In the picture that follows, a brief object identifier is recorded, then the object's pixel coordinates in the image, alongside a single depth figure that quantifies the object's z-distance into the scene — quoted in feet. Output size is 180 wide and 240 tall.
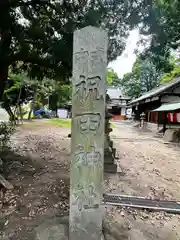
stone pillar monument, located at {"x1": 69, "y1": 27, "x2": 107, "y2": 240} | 6.29
